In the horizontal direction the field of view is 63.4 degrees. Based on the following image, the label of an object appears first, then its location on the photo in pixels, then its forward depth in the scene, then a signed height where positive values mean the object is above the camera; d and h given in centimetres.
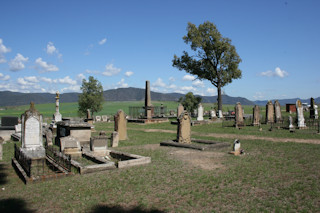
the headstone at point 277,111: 2678 +15
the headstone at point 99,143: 1240 -154
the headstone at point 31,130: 1090 -82
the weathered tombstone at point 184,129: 1507 -101
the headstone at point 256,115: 2608 -33
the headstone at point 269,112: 2776 +4
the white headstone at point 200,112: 3106 -8
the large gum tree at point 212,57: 3806 +830
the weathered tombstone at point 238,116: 2552 -38
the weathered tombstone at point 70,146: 1185 -162
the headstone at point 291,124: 2132 -95
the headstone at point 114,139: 1480 -159
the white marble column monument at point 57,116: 2345 -48
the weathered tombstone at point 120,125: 1777 -95
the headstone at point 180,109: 3038 +32
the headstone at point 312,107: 3072 +71
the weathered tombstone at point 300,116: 2208 -29
